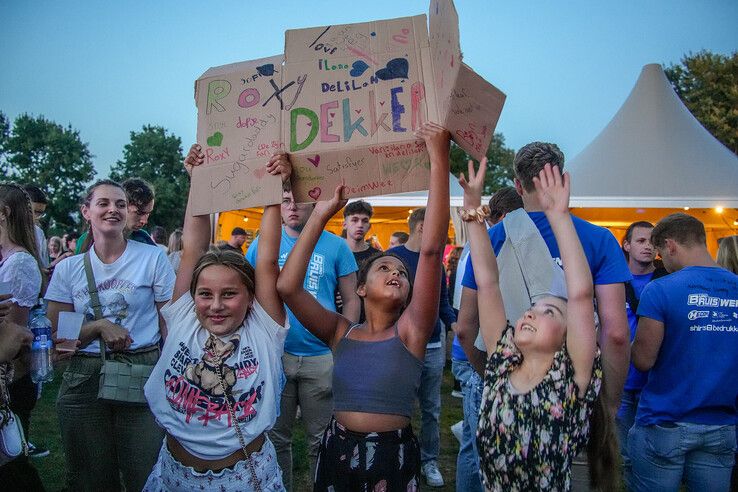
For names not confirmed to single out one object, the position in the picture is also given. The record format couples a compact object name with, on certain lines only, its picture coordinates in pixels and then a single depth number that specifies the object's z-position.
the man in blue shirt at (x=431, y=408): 4.48
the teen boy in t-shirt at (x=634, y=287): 3.72
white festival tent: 10.78
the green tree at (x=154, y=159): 52.64
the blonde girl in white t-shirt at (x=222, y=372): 2.17
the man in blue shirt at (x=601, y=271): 2.34
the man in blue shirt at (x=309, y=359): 3.54
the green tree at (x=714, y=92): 28.81
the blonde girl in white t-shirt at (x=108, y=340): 3.00
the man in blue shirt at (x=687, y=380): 2.71
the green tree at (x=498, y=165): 49.71
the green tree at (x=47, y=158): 46.59
